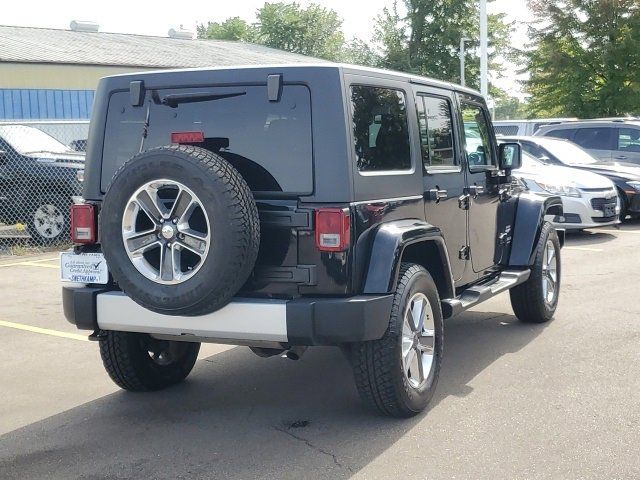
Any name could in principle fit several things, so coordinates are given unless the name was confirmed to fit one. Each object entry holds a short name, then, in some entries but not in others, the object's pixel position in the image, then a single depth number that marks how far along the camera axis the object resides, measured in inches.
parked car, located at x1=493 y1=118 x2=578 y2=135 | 717.9
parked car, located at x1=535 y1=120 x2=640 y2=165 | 629.3
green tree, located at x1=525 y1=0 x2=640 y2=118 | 977.5
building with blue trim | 1042.1
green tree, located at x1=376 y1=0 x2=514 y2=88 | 1844.2
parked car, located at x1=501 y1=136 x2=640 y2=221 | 554.6
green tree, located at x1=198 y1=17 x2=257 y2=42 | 3408.0
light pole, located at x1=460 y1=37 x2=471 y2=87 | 1644.2
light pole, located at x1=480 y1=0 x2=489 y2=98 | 903.7
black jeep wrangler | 171.8
